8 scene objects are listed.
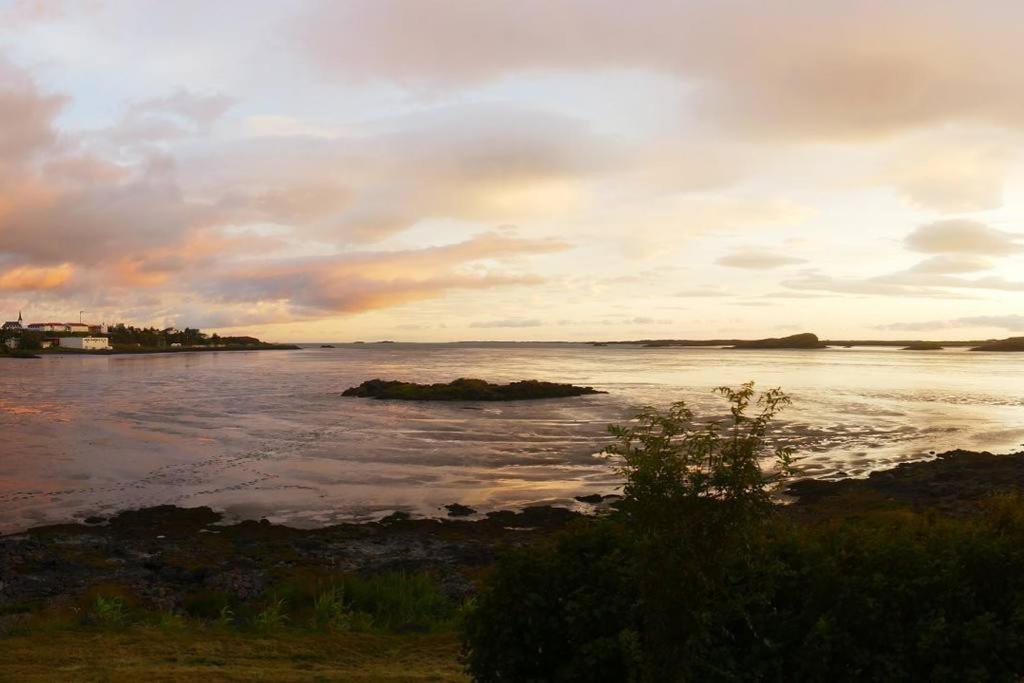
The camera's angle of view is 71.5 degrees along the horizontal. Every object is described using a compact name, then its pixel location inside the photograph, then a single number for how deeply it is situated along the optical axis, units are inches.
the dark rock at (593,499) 1019.9
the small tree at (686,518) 226.7
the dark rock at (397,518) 902.0
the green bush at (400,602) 523.8
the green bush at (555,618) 278.2
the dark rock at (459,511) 961.5
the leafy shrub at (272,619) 492.4
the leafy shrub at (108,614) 491.2
